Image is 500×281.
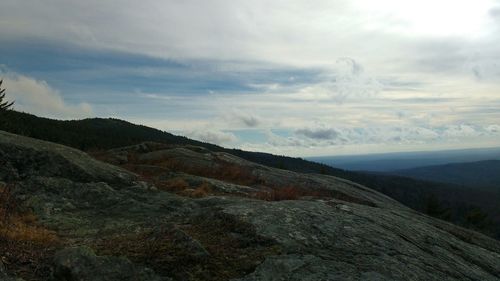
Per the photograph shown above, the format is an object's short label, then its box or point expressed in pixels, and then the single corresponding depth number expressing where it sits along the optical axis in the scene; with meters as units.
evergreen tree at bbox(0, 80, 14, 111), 39.55
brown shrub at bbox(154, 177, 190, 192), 15.87
